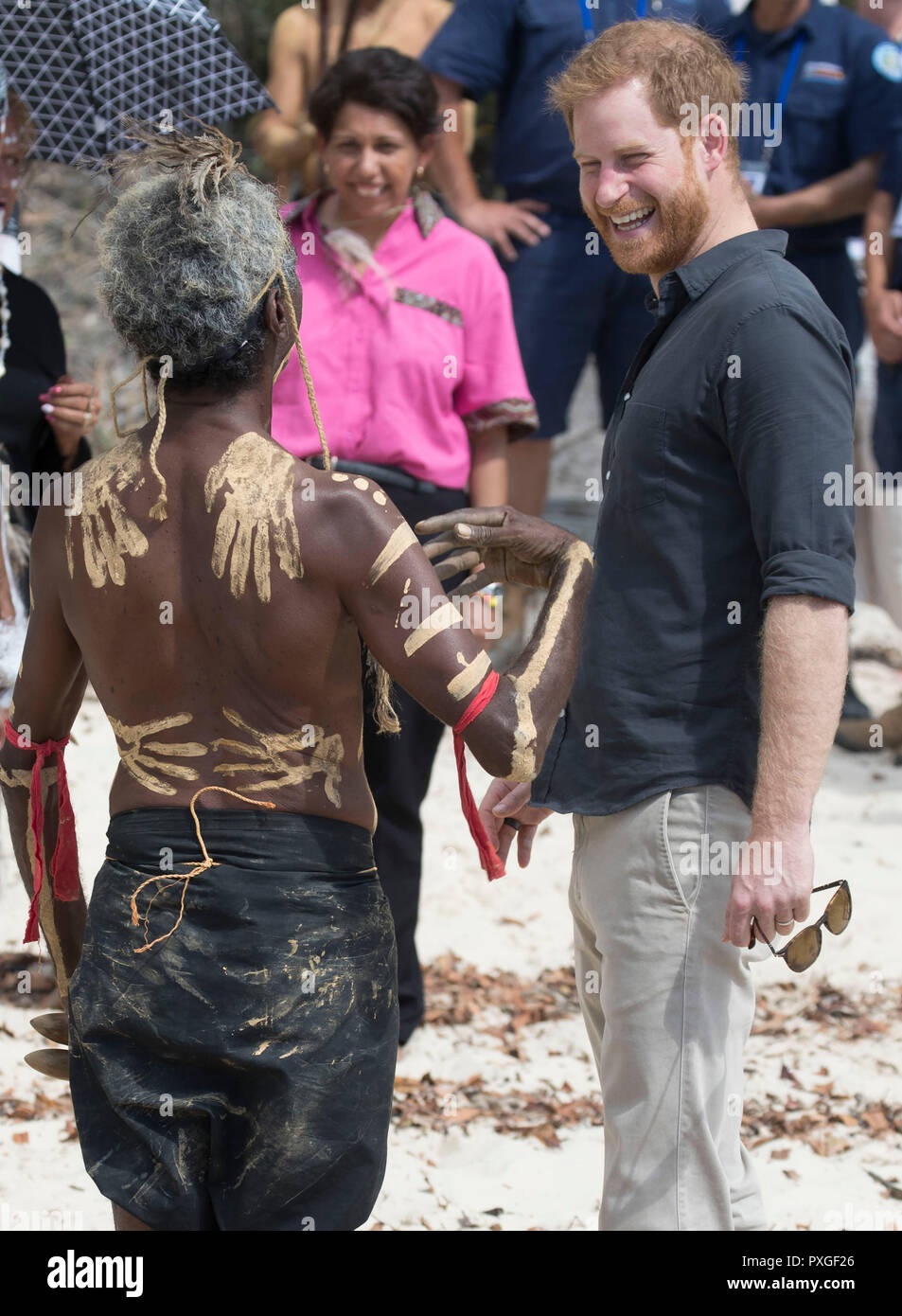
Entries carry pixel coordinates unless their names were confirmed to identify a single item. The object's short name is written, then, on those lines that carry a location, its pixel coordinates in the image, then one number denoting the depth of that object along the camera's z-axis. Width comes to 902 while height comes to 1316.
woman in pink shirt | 7.26
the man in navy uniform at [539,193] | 9.76
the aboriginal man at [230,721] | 3.88
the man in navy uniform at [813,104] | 10.31
